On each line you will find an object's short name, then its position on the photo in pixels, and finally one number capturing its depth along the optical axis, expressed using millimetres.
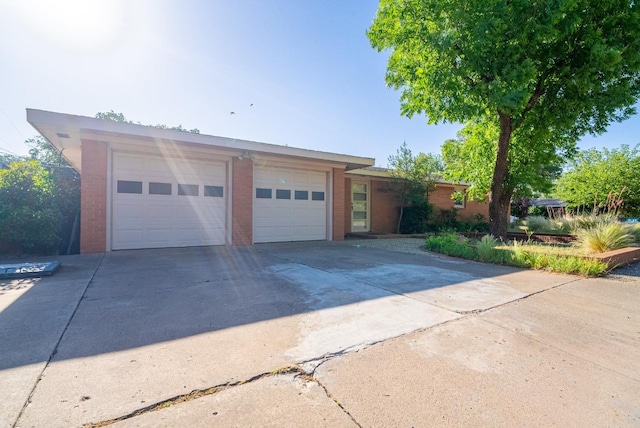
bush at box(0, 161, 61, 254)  7121
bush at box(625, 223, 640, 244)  8343
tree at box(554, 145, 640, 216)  18438
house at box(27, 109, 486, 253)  7766
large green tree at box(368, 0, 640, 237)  7691
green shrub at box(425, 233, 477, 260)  8160
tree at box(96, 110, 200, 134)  25156
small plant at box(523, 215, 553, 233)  14040
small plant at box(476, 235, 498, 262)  7548
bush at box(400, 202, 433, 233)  14523
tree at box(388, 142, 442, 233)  13672
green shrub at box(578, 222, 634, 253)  7332
